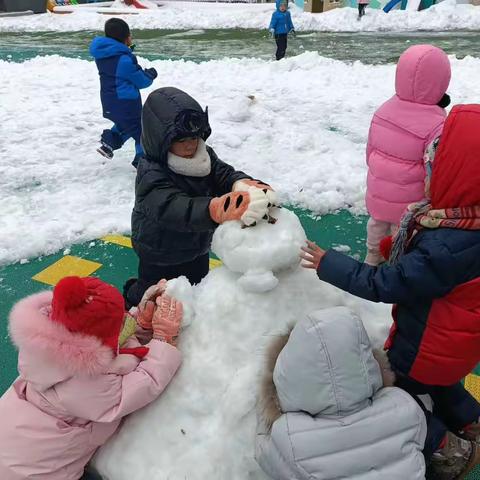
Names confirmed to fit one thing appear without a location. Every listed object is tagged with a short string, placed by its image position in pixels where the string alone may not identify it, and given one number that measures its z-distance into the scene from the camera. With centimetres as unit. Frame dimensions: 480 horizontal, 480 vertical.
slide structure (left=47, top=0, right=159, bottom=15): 2123
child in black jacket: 208
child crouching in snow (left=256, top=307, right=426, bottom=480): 148
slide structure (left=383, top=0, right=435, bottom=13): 1680
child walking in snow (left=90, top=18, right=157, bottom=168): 491
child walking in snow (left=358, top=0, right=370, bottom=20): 1596
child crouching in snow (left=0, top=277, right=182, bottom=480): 170
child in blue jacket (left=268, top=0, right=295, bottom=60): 1004
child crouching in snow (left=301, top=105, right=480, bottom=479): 162
